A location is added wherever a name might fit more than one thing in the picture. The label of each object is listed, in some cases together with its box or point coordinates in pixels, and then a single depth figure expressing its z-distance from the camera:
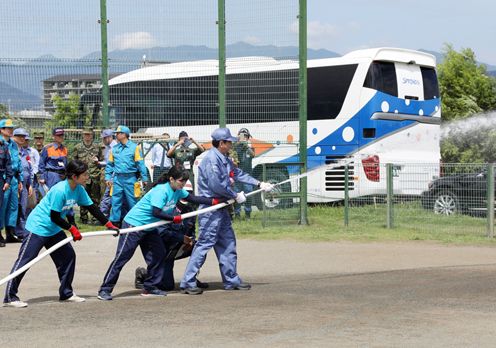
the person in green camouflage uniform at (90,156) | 18.22
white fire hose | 9.21
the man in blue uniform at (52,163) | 16.25
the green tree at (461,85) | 43.28
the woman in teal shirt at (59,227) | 9.30
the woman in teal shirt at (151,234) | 9.86
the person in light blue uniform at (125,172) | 14.68
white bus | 18.52
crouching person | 10.51
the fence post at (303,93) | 17.84
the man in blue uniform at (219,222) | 10.39
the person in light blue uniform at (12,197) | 15.02
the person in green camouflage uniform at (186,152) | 17.83
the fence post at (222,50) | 17.92
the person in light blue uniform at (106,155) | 16.46
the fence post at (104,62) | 18.14
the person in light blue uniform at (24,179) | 15.76
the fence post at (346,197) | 18.16
